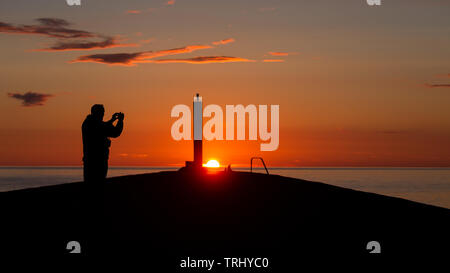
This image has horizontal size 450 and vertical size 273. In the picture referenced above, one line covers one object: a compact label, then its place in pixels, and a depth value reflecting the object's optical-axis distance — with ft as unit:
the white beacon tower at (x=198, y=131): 74.74
